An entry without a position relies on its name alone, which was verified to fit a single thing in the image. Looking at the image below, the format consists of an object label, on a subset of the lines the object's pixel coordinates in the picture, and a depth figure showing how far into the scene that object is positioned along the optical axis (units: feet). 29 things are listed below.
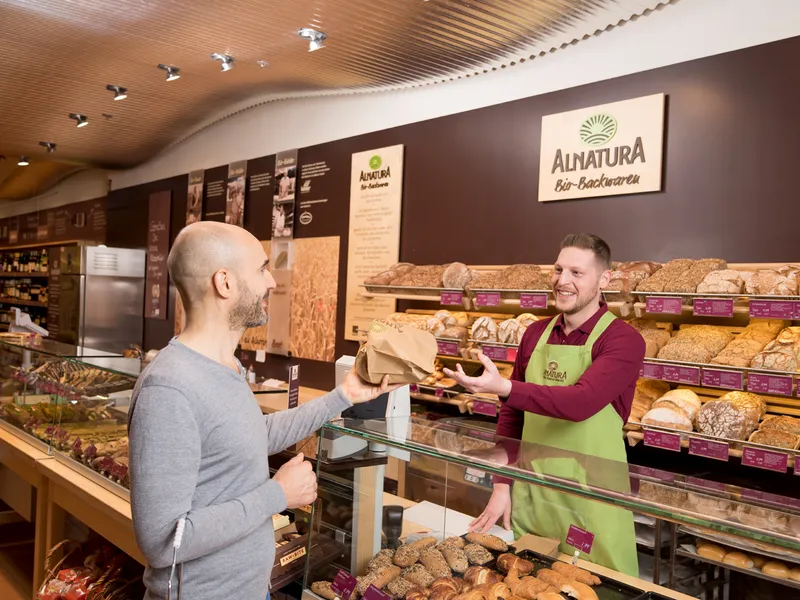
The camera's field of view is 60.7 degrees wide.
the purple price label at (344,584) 5.43
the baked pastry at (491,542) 5.20
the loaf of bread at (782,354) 8.61
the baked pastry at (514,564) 4.94
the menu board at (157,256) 26.58
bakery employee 6.94
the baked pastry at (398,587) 5.10
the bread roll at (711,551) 3.67
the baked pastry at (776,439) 8.45
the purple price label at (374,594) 5.12
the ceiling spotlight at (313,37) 13.60
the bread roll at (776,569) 3.58
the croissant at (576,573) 4.67
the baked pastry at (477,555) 5.13
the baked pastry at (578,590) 4.52
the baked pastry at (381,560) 5.48
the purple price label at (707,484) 4.48
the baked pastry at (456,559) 5.11
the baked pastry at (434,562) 5.13
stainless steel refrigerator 28.78
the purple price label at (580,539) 4.70
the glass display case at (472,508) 4.01
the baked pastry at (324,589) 5.59
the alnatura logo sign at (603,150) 11.45
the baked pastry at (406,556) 5.40
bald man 4.25
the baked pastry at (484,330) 12.24
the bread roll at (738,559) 3.85
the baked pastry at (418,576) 5.11
